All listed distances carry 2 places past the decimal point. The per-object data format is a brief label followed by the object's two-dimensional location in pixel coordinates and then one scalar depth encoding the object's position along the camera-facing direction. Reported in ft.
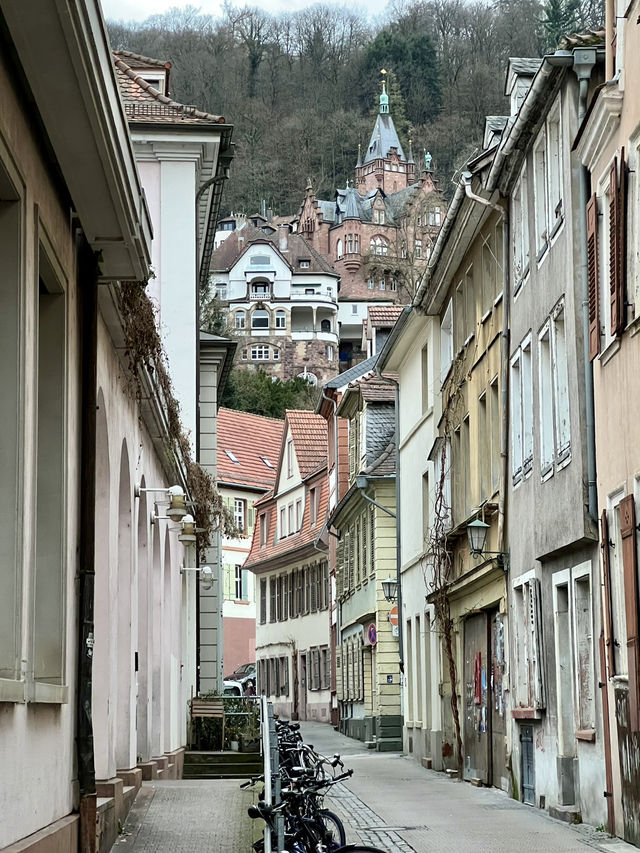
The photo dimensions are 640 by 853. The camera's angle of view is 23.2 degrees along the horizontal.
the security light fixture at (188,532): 60.31
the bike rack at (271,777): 25.81
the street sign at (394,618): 112.37
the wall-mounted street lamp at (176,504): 55.62
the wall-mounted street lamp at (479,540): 66.95
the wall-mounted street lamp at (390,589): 105.91
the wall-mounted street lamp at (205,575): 82.21
